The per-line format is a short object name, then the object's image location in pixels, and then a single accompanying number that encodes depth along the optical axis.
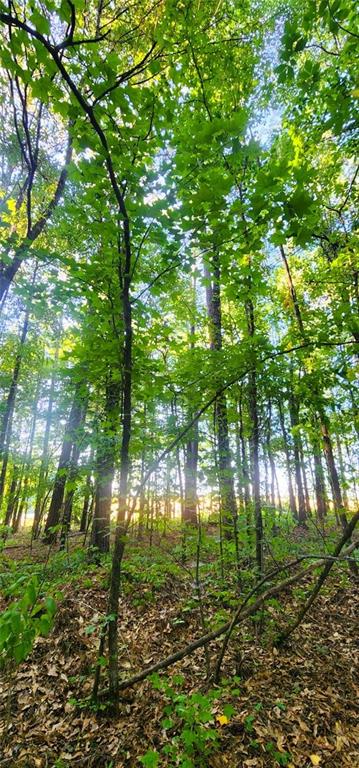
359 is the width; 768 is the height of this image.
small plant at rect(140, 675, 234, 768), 2.56
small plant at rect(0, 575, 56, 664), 1.59
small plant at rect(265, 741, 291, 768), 2.67
